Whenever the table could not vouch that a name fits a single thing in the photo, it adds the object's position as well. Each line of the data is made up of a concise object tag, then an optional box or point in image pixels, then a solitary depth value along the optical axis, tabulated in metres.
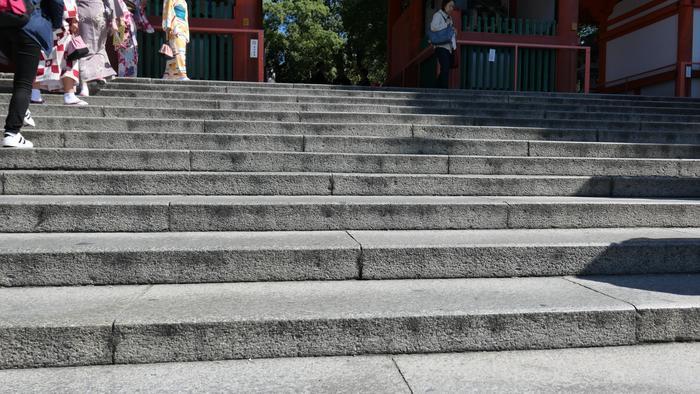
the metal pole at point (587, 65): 11.59
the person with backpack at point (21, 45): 4.39
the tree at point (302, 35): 29.91
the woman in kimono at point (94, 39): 7.01
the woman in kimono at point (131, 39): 8.95
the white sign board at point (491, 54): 12.05
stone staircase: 2.84
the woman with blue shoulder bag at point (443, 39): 10.64
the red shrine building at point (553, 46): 12.23
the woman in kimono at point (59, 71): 6.36
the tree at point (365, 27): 22.52
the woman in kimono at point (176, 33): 9.17
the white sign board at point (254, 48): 11.34
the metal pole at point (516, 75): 11.78
